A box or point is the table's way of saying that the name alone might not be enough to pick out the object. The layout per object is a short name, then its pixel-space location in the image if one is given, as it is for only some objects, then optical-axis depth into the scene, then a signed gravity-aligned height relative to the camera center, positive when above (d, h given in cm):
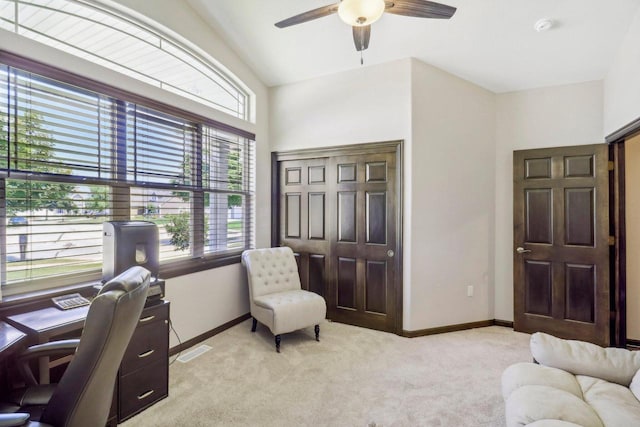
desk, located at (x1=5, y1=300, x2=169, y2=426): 170 -90
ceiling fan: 180 +124
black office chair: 108 -53
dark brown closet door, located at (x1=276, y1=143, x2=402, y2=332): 350 -15
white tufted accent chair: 305 -87
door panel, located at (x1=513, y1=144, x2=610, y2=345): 323 -30
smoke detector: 266 +165
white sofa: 142 -91
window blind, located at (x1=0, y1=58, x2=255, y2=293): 197 +31
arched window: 209 +140
